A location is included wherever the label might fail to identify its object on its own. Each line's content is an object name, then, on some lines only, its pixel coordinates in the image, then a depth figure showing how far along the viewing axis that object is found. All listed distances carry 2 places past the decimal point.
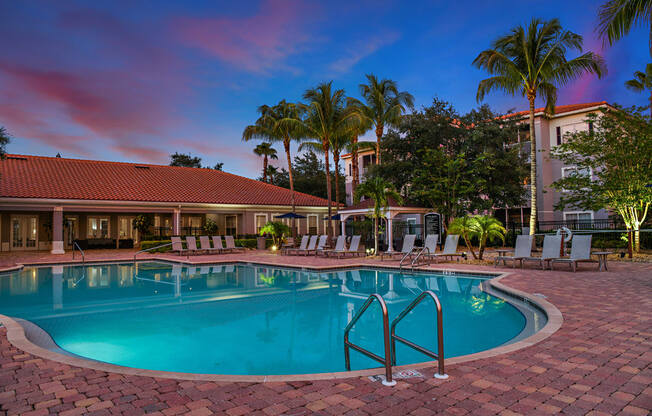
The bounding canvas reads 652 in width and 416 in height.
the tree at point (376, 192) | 17.97
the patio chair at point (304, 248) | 19.92
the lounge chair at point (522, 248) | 12.62
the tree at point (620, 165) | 15.87
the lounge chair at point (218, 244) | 21.52
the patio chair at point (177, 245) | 20.62
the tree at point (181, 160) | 50.28
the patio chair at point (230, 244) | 22.02
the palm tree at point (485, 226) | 14.20
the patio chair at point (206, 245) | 20.98
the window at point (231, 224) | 29.17
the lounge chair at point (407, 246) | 15.78
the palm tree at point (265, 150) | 39.34
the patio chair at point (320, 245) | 19.55
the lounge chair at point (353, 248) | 17.78
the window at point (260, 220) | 28.32
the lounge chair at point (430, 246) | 15.09
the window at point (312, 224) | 30.56
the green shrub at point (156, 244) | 22.84
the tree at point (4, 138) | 18.31
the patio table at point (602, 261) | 11.35
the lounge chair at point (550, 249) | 12.03
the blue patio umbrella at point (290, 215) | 24.72
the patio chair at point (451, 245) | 15.11
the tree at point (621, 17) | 9.27
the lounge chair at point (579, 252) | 11.38
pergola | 21.73
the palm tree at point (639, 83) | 23.45
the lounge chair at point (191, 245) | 20.72
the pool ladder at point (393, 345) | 3.44
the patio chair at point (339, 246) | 18.35
